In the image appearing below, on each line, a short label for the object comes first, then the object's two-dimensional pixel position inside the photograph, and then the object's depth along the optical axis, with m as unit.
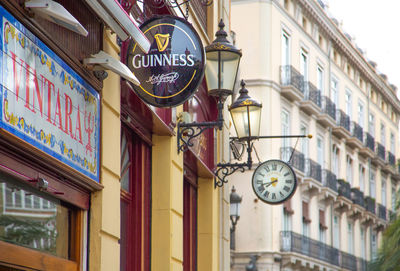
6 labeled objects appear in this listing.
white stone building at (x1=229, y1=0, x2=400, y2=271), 33.84
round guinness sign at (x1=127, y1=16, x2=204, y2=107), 8.20
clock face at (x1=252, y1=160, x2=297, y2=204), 15.88
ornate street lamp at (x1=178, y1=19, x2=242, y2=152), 9.39
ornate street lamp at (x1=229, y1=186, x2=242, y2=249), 20.58
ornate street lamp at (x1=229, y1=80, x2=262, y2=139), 11.55
